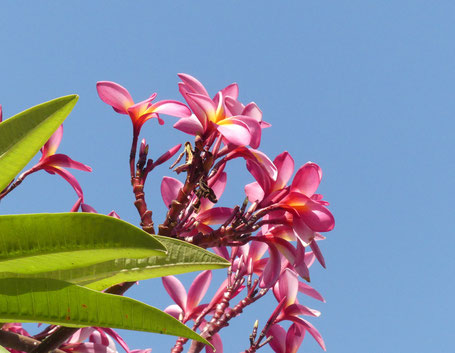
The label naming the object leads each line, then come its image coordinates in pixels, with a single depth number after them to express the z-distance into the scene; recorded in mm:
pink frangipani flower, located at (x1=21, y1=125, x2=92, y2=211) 1159
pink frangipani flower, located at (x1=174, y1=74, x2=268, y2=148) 1053
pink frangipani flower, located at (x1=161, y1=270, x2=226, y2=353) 1176
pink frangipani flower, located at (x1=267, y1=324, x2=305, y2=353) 1171
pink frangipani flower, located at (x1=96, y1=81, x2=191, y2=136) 1106
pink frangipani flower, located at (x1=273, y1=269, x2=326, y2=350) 1141
